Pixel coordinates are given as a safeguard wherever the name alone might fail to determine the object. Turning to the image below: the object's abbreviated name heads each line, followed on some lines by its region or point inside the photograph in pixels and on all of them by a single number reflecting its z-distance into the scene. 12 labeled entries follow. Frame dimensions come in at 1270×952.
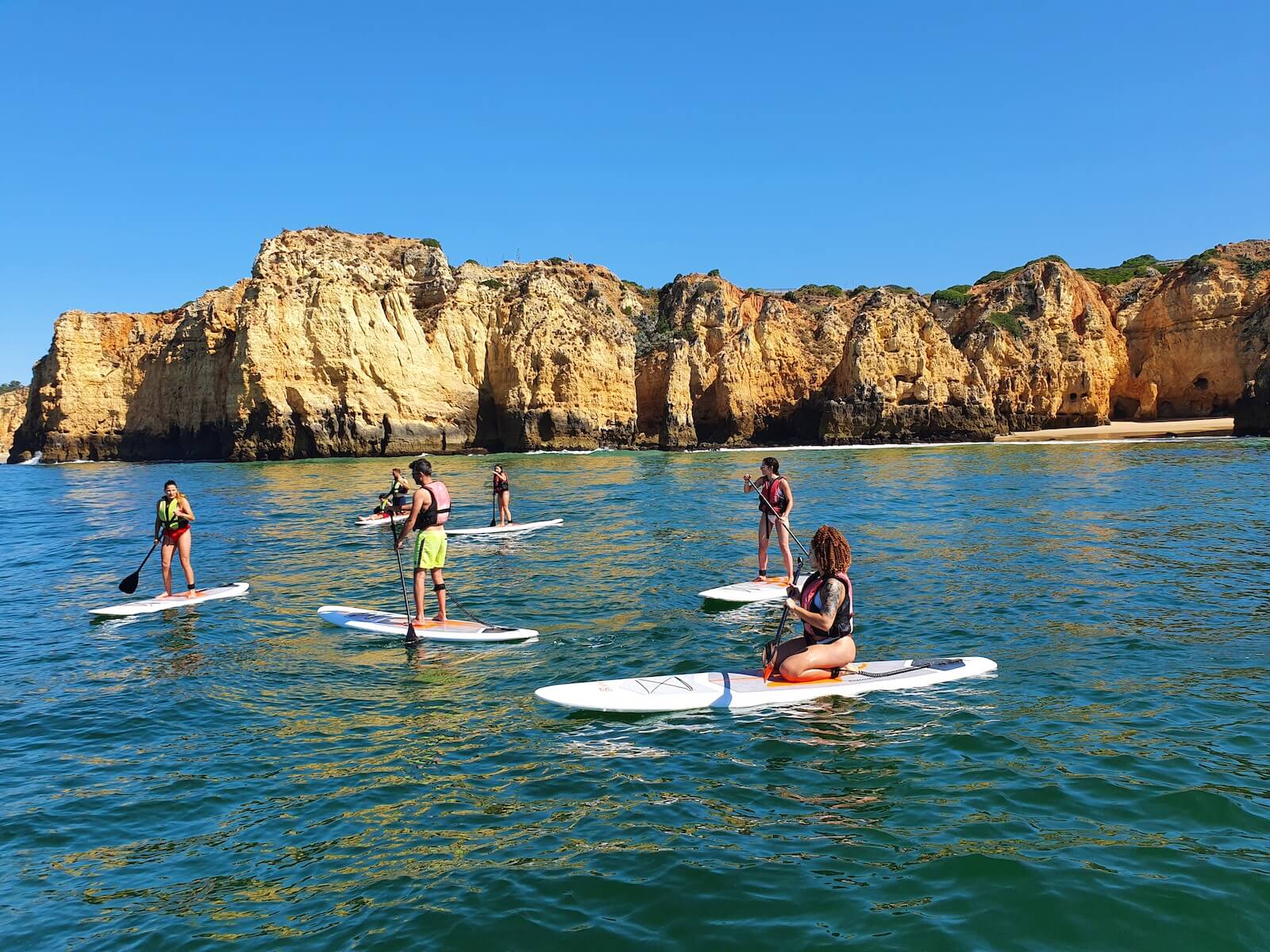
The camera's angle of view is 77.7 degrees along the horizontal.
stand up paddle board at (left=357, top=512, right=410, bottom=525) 22.56
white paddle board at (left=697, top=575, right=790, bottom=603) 12.45
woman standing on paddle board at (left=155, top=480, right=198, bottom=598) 13.36
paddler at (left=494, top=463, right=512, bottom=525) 20.80
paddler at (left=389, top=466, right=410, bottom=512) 21.58
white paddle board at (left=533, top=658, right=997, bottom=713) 7.90
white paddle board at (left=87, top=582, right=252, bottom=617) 12.57
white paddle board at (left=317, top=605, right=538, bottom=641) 10.59
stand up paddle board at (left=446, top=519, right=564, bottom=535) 20.72
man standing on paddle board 10.89
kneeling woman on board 7.88
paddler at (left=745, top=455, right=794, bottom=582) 13.18
